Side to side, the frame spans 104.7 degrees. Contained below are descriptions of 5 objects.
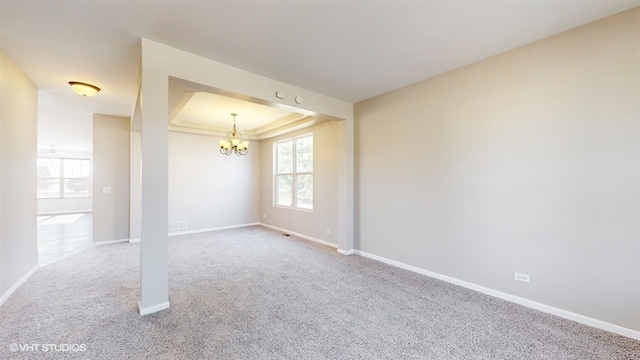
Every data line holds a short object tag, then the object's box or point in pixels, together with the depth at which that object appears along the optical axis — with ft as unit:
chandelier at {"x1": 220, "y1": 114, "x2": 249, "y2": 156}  17.79
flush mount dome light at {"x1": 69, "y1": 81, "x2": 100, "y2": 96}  11.37
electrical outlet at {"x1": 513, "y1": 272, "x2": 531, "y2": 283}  8.55
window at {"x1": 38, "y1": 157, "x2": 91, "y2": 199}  31.63
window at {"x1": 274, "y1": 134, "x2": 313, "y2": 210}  19.08
